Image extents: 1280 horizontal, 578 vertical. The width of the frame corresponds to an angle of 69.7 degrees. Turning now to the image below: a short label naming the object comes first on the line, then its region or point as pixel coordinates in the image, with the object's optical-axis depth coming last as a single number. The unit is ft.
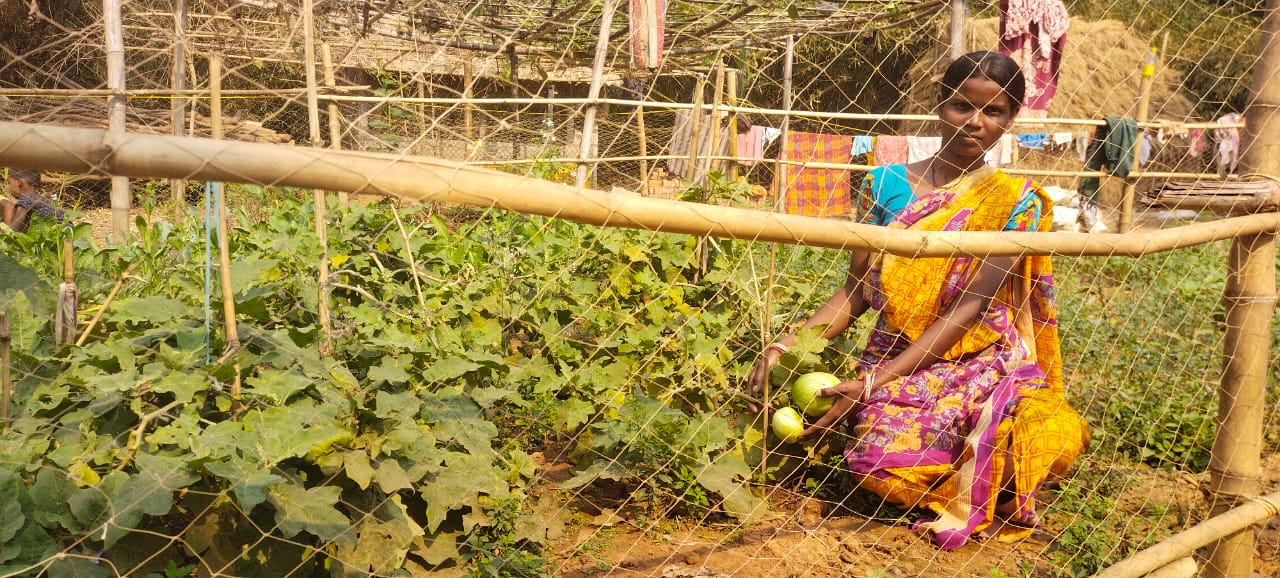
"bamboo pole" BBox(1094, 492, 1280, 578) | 7.38
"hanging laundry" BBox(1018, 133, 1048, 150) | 28.61
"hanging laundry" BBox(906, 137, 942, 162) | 27.50
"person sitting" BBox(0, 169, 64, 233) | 18.76
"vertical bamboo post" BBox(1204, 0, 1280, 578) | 8.30
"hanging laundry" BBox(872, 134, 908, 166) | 28.35
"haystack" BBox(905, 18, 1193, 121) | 37.65
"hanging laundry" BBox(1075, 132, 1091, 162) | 28.32
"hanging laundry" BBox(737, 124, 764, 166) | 29.63
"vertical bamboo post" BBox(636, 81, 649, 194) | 20.49
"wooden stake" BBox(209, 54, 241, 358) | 6.19
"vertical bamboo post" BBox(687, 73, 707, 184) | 11.91
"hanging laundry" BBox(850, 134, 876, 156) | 28.52
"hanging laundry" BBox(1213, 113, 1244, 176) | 33.98
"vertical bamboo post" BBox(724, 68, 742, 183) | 15.79
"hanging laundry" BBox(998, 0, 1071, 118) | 23.59
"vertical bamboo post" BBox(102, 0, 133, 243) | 18.04
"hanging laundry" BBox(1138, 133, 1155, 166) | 30.22
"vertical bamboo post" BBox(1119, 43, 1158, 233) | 24.63
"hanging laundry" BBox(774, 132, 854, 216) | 27.32
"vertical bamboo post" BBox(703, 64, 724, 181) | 12.03
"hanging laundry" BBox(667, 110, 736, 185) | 23.72
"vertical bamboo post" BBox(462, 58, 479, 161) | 22.04
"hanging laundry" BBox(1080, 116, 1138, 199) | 25.40
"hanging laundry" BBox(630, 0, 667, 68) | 18.21
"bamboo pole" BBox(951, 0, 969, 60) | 20.42
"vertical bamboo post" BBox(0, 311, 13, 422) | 5.73
